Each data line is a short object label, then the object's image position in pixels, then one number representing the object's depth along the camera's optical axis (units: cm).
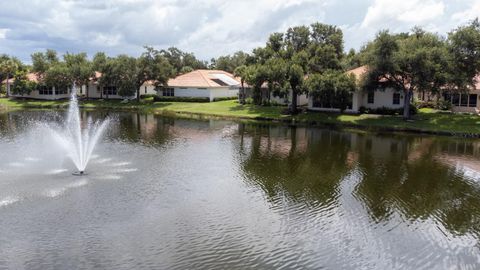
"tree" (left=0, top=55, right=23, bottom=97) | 7806
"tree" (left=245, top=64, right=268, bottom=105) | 5409
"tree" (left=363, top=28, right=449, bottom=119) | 4369
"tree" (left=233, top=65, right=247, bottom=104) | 6258
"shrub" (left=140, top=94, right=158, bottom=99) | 7784
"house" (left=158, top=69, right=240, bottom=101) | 7144
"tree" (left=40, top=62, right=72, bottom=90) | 7325
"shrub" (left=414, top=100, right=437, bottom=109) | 5332
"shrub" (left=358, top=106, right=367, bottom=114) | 5300
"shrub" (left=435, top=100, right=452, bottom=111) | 5144
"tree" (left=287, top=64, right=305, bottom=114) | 5150
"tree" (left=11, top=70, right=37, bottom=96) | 7544
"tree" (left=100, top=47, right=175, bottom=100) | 6888
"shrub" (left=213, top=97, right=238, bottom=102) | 7162
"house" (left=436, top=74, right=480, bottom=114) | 5082
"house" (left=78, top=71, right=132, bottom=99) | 7710
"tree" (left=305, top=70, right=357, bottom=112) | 4919
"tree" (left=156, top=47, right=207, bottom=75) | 10881
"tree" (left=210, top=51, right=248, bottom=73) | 11008
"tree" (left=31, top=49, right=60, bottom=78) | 7662
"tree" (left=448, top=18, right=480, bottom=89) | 4375
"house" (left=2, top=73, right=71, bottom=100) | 7819
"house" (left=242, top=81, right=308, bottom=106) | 6220
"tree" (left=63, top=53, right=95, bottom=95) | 7275
